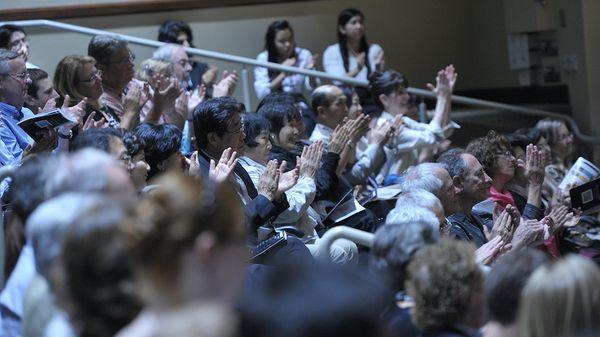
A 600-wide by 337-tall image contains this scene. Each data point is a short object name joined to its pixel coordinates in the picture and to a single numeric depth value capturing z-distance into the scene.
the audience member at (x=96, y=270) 4.28
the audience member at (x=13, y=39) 11.98
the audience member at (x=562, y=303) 4.87
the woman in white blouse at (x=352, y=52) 15.56
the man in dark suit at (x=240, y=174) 8.84
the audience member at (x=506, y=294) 5.39
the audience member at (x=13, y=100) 9.56
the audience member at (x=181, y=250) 3.97
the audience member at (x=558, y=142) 13.94
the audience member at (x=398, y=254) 5.58
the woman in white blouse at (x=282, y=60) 14.85
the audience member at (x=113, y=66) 11.20
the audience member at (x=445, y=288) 5.22
